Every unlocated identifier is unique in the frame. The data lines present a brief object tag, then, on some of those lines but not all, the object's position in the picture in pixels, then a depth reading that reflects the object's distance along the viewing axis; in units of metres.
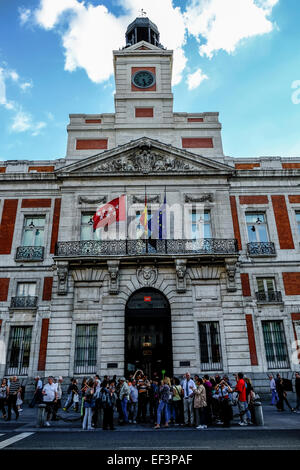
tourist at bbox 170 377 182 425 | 11.20
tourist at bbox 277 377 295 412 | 13.27
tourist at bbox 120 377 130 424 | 11.51
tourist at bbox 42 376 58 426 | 11.77
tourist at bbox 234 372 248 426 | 10.92
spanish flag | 18.58
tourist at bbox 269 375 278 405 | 14.63
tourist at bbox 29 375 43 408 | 15.09
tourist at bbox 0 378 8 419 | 12.32
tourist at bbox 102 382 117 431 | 10.53
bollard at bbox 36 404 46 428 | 10.86
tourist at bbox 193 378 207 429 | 10.50
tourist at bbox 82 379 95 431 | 10.52
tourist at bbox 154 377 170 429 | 10.63
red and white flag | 19.42
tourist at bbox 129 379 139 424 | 11.84
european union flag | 18.78
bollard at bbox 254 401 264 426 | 10.46
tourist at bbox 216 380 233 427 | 10.55
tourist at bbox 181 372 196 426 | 10.89
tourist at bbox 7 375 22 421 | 12.30
